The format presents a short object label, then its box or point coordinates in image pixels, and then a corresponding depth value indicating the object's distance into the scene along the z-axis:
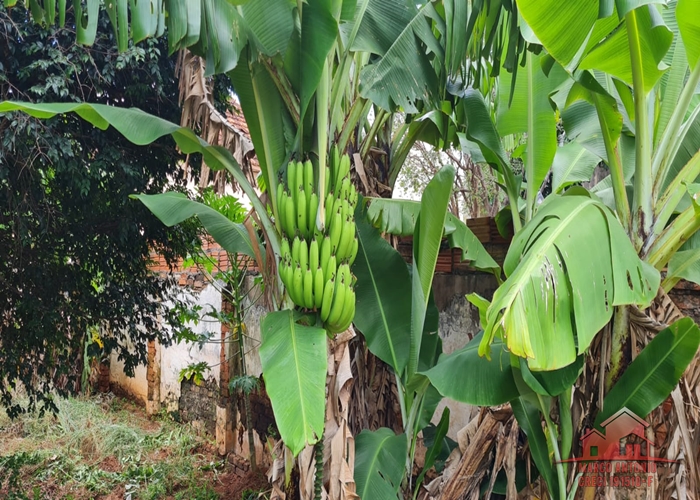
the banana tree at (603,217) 1.34
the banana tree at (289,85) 1.63
